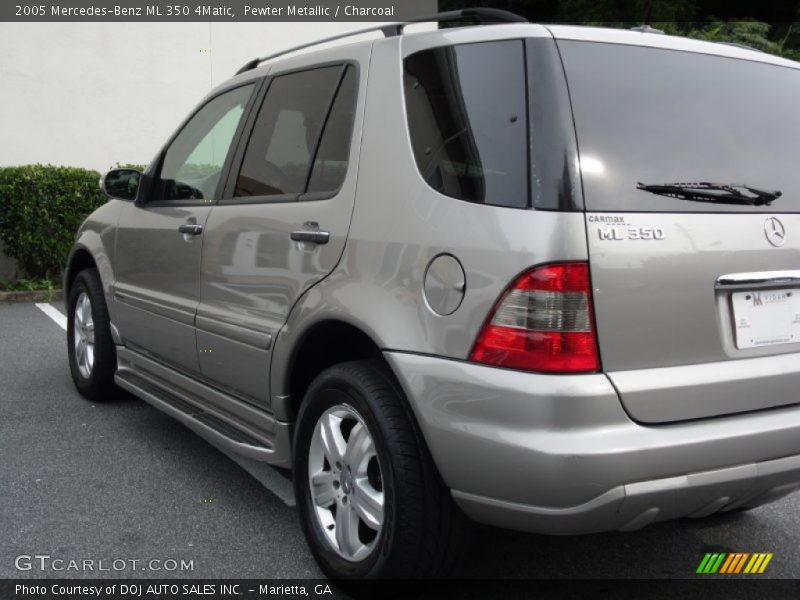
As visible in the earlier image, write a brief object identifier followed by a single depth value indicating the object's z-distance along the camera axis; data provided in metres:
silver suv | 2.24
